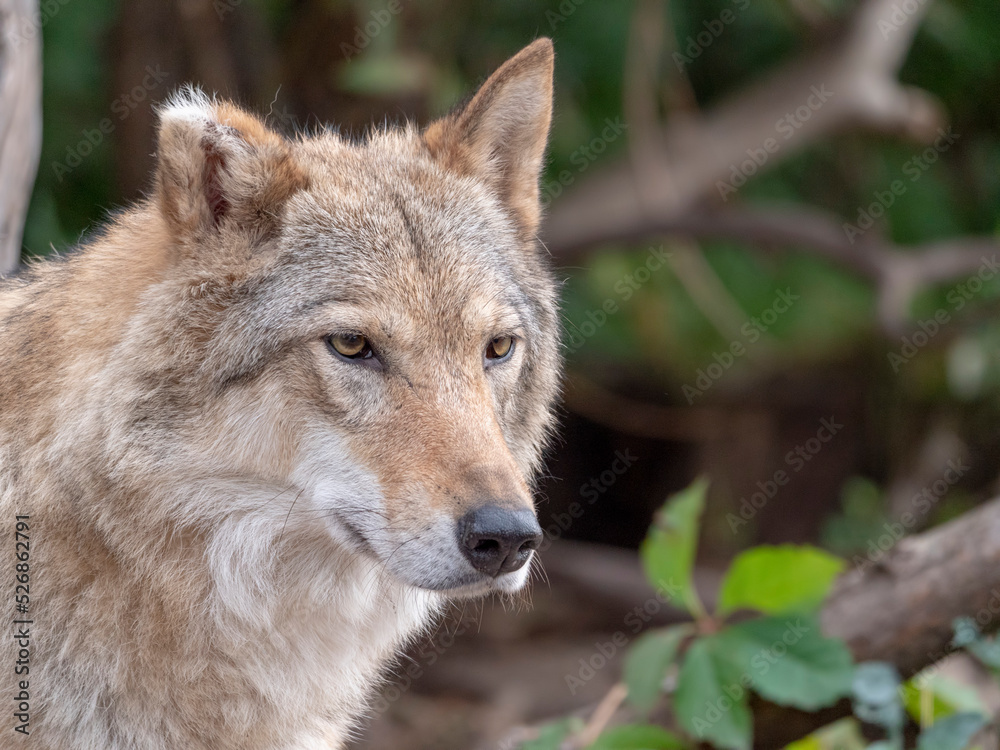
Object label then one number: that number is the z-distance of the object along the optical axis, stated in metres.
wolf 6.34
